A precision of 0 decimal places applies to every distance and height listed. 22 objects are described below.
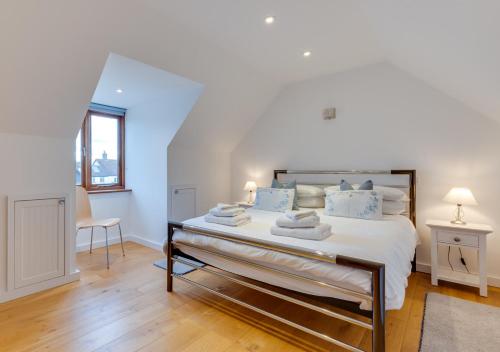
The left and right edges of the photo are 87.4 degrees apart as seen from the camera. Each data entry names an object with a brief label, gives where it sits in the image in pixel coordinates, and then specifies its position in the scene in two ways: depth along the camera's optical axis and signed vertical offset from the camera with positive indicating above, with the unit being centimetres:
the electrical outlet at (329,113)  358 +87
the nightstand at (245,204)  393 -43
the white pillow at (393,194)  289 -19
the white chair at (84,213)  325 -48
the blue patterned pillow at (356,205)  269 -30
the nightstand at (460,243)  246 -64
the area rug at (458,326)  177 -113
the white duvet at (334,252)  158 -55
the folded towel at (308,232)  193 -43
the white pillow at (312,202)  337 -33
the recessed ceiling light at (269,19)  225 +137
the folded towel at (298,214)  208 -31
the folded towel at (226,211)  245 -34
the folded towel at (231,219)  239 -41
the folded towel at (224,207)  252 -30
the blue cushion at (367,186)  295 -11
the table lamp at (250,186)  415 -15
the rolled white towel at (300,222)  202 -36
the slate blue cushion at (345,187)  307 -12
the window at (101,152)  382 +36
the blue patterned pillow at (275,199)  318 -28
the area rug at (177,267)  297 -108
